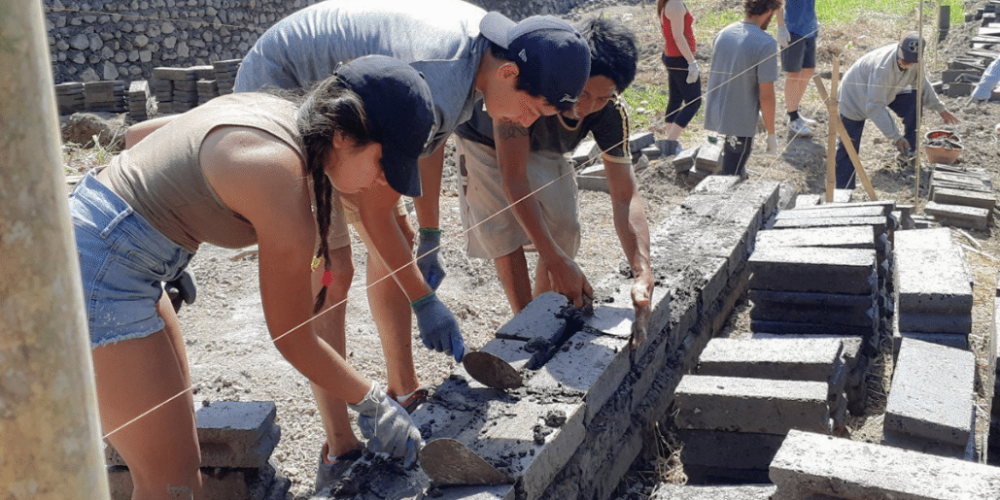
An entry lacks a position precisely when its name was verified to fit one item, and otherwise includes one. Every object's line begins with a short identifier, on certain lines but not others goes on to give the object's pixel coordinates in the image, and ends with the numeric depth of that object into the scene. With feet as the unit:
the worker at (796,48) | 30.50
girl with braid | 7.04
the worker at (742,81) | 22.74
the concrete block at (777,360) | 11.37
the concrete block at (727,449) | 10.81
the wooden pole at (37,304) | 2.93
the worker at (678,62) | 27.71
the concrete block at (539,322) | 10.85
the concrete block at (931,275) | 12.87
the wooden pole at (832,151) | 20.33
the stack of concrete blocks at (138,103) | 35.55
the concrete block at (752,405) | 10.39
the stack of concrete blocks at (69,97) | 36.50
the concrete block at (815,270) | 13.44
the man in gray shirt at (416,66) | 9.73
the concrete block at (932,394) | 9.75
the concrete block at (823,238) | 14.46
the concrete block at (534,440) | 8.50
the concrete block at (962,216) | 21.86
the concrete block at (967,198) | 22.38
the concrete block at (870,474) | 7.57
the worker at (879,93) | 24.54
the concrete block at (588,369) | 9.95
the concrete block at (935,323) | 12.83
